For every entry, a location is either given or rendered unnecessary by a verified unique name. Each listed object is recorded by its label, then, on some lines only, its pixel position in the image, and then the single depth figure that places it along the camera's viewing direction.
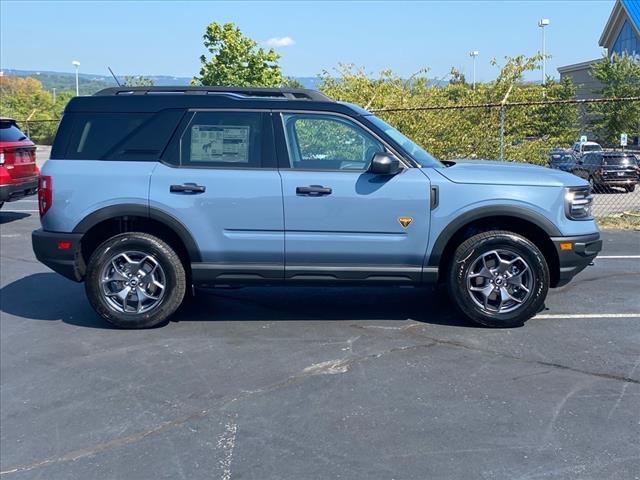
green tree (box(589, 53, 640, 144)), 18.12
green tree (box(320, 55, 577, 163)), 13.16
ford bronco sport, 5.84
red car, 12.14
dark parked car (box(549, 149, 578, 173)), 14.58
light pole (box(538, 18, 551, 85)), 53.79
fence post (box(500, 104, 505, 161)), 12.28
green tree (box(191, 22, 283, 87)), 18.14
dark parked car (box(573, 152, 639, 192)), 18.19
